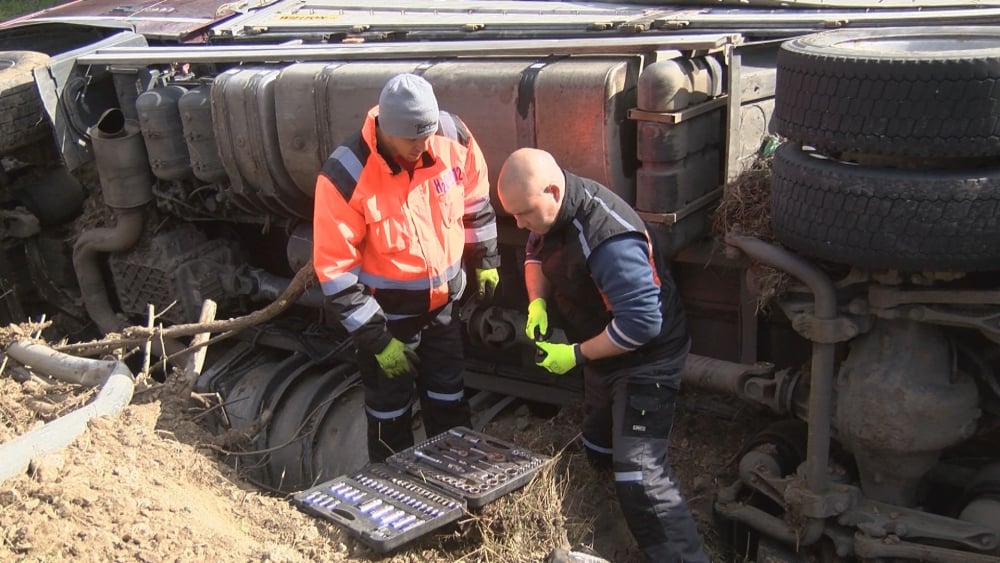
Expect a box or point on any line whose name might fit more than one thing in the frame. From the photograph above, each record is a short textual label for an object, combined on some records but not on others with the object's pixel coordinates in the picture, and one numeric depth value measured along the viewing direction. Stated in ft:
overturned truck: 10.47
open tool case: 10.44
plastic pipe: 10.75
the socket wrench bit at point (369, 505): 10.83
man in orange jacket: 12.14
